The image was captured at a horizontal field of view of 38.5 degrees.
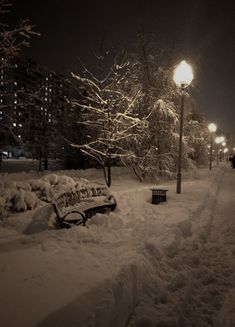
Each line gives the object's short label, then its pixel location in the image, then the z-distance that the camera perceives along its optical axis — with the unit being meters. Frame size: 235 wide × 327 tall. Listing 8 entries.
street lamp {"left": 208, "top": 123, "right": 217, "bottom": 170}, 32.59
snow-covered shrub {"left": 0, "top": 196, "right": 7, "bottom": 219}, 8.61
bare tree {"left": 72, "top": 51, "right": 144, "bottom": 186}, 16.80
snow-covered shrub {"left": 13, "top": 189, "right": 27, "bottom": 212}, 9.16
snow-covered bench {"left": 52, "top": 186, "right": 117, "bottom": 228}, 7.77
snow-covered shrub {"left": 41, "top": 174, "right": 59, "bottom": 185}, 11.20
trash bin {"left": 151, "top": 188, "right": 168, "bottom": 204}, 11.95
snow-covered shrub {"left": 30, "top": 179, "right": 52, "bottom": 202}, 10.38
